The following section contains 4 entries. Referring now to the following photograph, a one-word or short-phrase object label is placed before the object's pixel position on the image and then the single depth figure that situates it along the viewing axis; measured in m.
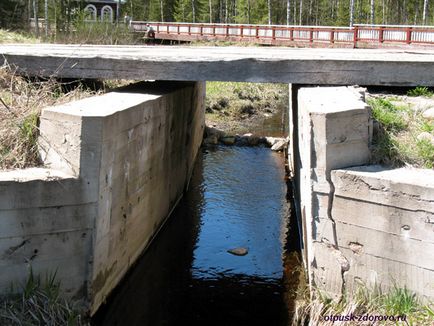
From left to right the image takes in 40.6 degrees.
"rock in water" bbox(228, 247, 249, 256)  10.30
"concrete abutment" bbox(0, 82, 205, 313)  6.63
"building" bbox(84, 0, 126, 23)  55.41
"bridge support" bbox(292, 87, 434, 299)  6.23
